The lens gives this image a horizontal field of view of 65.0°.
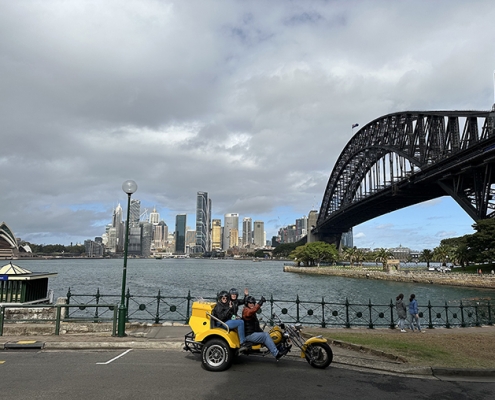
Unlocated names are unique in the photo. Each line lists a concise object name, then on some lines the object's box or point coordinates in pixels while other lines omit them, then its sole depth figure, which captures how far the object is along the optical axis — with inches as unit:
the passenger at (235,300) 378.6
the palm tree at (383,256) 4089.6
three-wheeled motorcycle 351.9
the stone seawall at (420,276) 2313.6
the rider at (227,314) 363.3
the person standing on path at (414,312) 708.0
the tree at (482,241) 2389.8
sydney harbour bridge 2311.8
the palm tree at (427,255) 4696.9
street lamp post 492.7
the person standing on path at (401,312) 714.2
